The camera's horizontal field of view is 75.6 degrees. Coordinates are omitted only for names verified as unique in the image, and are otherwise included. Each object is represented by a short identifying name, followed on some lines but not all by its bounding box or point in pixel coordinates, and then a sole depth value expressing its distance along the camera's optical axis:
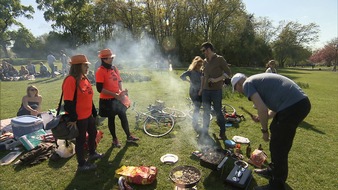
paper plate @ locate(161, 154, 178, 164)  4.55
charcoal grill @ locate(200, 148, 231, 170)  3.89
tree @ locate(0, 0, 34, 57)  35.81
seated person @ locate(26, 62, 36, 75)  19.92
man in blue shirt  3.00
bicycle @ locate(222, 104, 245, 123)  7.02
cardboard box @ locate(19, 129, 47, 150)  5.02
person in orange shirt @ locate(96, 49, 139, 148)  4.66
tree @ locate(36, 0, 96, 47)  36.09
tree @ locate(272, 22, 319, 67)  53.91
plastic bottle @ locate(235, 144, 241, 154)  4.94
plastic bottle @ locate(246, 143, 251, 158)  4.75
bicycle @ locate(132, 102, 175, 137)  6.27
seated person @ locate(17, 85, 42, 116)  6.11
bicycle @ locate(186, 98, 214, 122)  7.42
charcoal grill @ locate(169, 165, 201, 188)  3.46
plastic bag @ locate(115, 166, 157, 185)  3.67
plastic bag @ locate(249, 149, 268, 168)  4.36
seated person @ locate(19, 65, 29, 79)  18.58
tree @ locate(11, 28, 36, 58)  38.97
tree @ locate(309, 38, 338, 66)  62.50
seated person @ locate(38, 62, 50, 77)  19.73
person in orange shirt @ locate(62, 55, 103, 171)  3.59
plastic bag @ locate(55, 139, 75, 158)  4.71
